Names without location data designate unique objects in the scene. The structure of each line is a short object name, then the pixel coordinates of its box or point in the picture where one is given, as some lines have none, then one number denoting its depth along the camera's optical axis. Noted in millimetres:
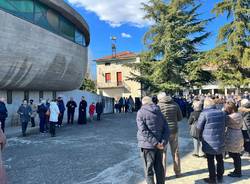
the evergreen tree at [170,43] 18359
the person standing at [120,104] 21152
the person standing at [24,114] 9043
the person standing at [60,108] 11302
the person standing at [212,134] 3897
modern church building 10813
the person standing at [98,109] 14070
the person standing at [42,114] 9655
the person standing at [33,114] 11296
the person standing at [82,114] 12384
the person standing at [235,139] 4284
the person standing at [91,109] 13986
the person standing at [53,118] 8690
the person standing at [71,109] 12565
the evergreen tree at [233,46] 15735
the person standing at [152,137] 3534
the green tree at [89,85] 32910
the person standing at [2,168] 2233
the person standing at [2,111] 8669
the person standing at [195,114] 5293
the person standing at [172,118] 4258
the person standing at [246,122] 5249
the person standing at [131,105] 20922
